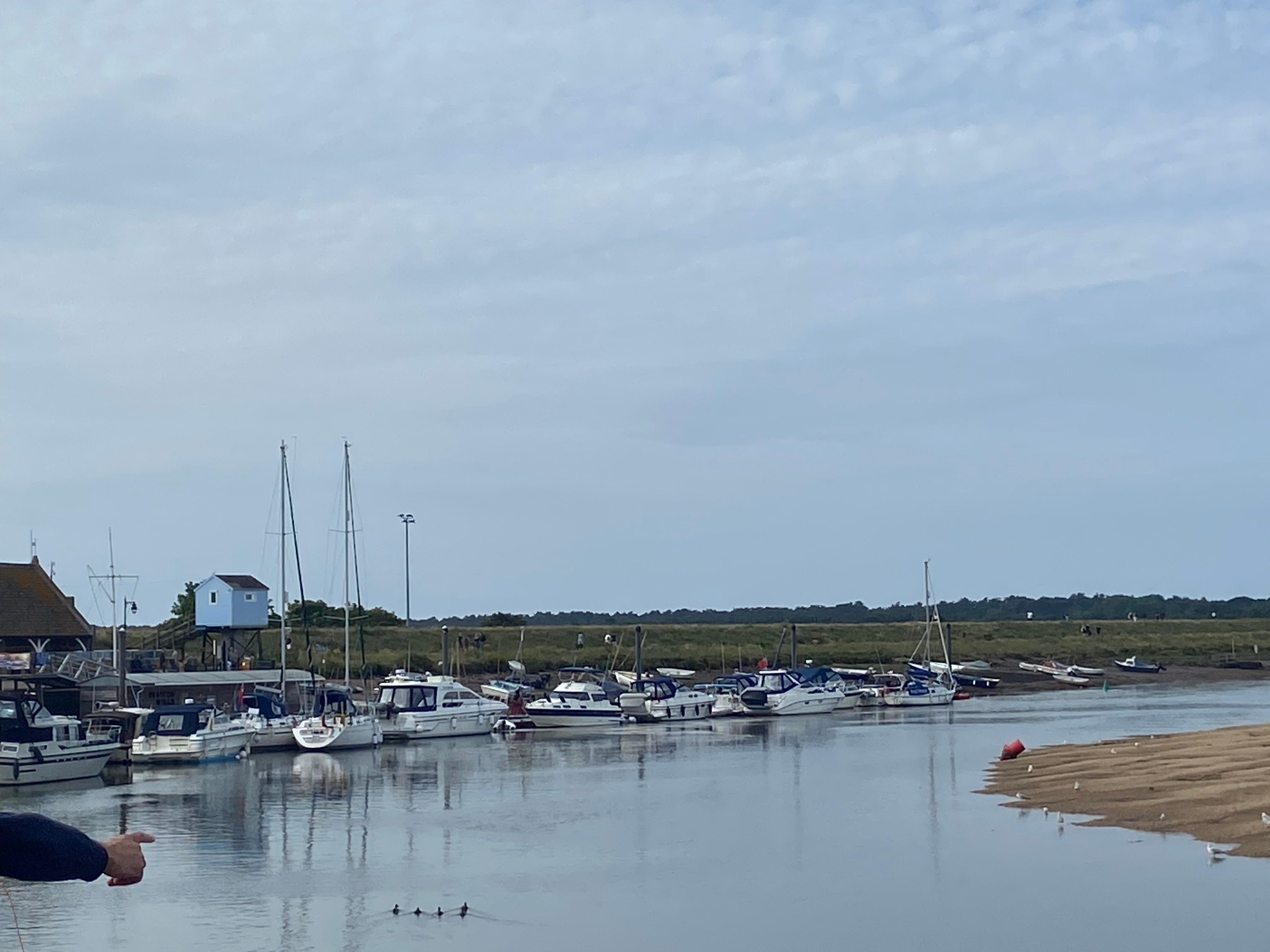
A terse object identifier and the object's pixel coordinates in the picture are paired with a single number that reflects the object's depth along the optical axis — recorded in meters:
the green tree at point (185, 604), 104.94
